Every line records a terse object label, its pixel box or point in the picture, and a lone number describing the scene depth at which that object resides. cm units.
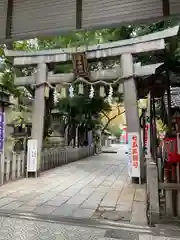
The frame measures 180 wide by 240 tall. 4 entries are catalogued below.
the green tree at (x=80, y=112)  1697
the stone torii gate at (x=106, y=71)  887
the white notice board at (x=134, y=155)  885
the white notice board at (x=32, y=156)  969
